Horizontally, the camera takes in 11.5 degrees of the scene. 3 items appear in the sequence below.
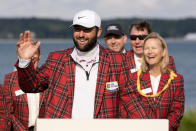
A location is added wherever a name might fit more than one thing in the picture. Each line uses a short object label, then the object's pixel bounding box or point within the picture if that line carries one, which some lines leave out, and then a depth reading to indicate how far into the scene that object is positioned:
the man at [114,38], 12.97
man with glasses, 10.01
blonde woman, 9.08
